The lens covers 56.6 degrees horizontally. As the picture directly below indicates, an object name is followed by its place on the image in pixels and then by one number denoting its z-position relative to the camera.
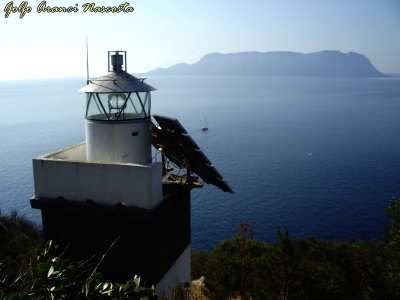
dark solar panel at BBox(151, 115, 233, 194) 9.66
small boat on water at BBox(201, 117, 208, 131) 89.28
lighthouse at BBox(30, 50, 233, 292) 9.04
